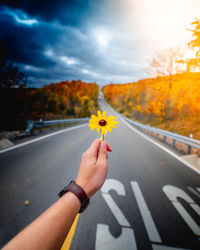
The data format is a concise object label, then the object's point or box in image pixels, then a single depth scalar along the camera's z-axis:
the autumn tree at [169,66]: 18.39
